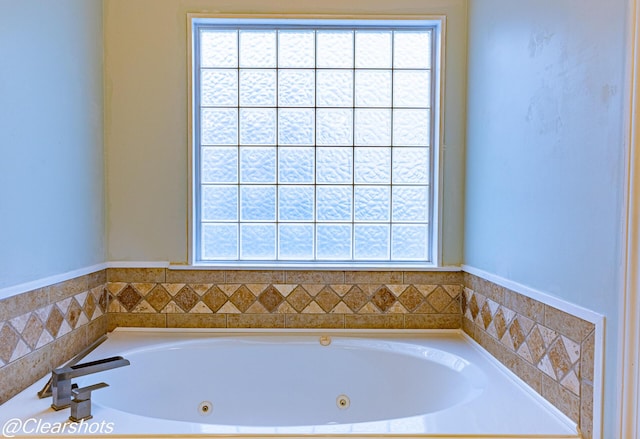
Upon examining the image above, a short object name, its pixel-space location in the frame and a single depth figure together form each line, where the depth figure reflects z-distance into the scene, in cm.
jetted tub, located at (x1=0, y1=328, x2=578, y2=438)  185
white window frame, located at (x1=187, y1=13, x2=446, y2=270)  215
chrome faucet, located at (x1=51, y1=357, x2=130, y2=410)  139
